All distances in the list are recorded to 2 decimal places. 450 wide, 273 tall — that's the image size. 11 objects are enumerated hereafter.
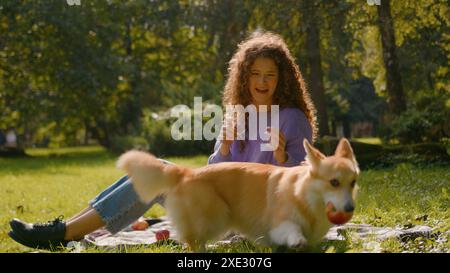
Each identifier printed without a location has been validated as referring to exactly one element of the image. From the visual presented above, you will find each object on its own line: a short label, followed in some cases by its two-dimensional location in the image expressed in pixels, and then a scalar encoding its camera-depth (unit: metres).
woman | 4.07
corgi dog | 3.14
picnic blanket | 3.83
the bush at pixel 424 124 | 10.50
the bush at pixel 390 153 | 8.85
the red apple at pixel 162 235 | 4.42
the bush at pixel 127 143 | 16.11
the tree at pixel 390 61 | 10.24
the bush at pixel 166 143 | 15.49
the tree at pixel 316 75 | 11.92
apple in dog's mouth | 3.03
